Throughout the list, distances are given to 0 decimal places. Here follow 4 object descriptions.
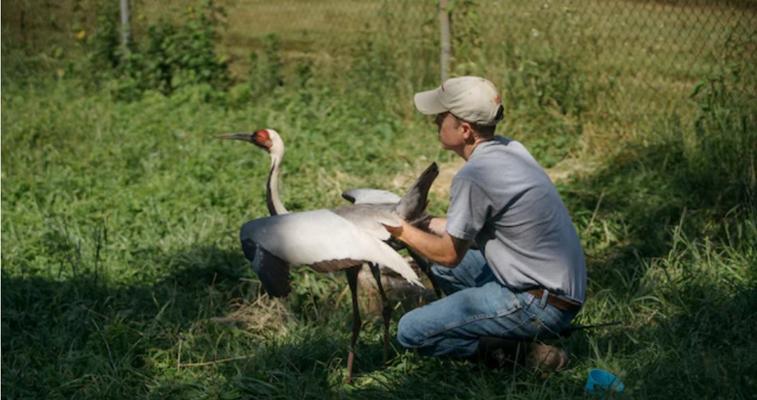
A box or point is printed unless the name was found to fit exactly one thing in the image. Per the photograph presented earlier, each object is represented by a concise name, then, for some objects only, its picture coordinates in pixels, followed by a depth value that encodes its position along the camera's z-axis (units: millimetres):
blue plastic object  7085
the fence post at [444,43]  14537
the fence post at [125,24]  17932
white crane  7524
